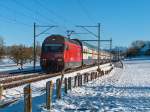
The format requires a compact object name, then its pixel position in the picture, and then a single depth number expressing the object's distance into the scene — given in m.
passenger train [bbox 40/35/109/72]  39.12
